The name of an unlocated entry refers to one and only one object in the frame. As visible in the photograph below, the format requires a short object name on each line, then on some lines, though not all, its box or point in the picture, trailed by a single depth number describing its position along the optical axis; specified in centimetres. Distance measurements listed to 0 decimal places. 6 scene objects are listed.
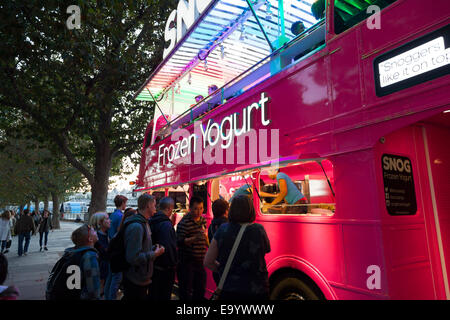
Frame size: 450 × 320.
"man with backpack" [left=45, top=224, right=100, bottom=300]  251
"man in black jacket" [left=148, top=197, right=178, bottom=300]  349
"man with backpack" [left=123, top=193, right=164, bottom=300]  296
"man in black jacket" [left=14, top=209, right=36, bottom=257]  1138
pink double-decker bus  251
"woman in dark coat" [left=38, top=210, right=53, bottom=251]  1315
